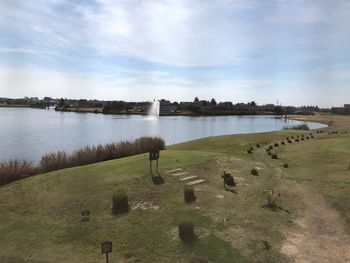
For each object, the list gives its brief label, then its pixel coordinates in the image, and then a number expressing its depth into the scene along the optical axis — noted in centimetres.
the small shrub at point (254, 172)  1846
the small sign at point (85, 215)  1199
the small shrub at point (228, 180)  1605
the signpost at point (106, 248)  839
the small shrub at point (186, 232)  1016
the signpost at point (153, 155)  1690
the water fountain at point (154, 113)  17935
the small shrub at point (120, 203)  1242
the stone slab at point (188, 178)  1590
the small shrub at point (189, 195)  1327
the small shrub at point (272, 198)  1316
